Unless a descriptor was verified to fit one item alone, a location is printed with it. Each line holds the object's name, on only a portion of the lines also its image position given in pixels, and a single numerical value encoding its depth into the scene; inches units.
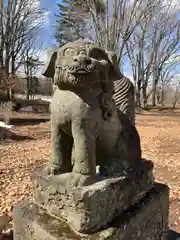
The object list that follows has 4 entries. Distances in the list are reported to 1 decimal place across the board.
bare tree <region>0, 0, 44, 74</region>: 391.9
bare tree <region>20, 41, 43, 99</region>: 600.3
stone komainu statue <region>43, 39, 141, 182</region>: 35.1
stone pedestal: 36.1
